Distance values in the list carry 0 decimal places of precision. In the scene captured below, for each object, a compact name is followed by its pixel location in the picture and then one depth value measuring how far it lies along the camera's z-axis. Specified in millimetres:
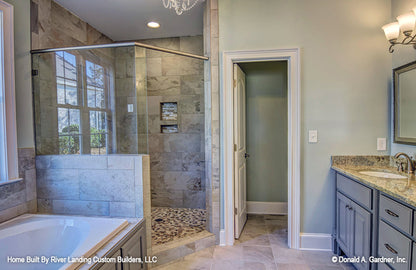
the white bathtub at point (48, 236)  1604
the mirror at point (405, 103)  1922
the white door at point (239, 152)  2559
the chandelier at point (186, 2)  2521
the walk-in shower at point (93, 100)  2197
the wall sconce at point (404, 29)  1728
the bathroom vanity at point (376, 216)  1318
